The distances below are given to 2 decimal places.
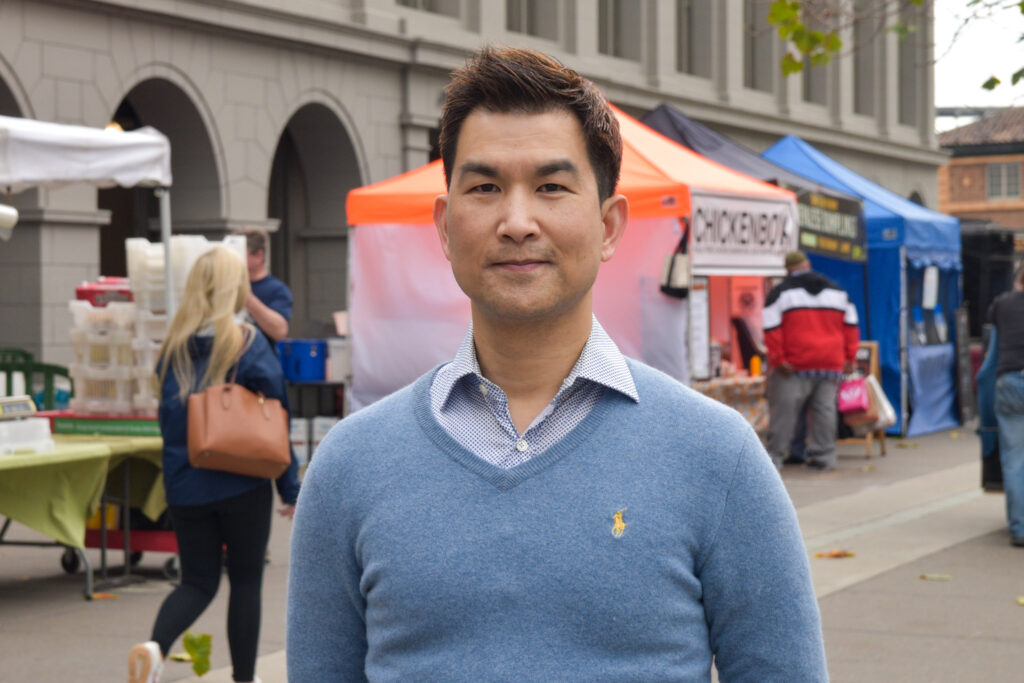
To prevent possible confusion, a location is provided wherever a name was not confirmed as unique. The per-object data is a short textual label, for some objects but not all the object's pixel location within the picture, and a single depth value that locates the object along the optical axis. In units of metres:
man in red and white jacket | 15.01
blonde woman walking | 6.09
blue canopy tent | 18.86
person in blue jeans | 10.49
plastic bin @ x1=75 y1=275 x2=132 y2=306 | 9.98
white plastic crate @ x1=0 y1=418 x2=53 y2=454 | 8.36
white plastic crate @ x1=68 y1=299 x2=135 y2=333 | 9.65
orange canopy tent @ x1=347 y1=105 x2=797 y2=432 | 12.74
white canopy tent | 8.94
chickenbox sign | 12.82
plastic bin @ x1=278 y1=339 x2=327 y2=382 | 15.06
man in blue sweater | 1.92
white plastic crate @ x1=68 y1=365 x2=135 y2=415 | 9.63
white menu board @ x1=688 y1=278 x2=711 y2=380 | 12.88
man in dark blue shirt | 10.16
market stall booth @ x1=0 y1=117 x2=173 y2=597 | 8.63
